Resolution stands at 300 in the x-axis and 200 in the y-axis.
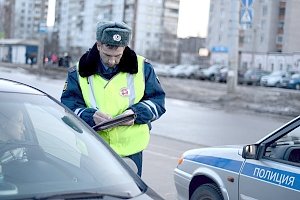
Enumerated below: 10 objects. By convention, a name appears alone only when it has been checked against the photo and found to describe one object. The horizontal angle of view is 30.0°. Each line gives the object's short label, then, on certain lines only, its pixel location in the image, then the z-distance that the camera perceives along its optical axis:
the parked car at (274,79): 46.64
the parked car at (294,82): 44.44
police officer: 3.89
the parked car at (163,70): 58.66
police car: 4.19
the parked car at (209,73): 53.92
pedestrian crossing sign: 22.36
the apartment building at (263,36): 60.53
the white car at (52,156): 2.72
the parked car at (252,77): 48.84
